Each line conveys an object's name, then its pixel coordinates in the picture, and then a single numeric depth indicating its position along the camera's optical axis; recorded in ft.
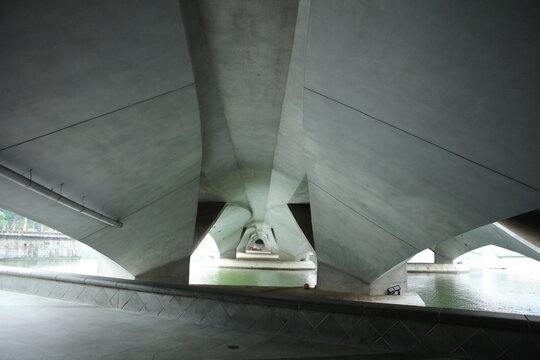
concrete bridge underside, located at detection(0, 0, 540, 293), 17.16
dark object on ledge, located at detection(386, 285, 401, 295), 56.13
